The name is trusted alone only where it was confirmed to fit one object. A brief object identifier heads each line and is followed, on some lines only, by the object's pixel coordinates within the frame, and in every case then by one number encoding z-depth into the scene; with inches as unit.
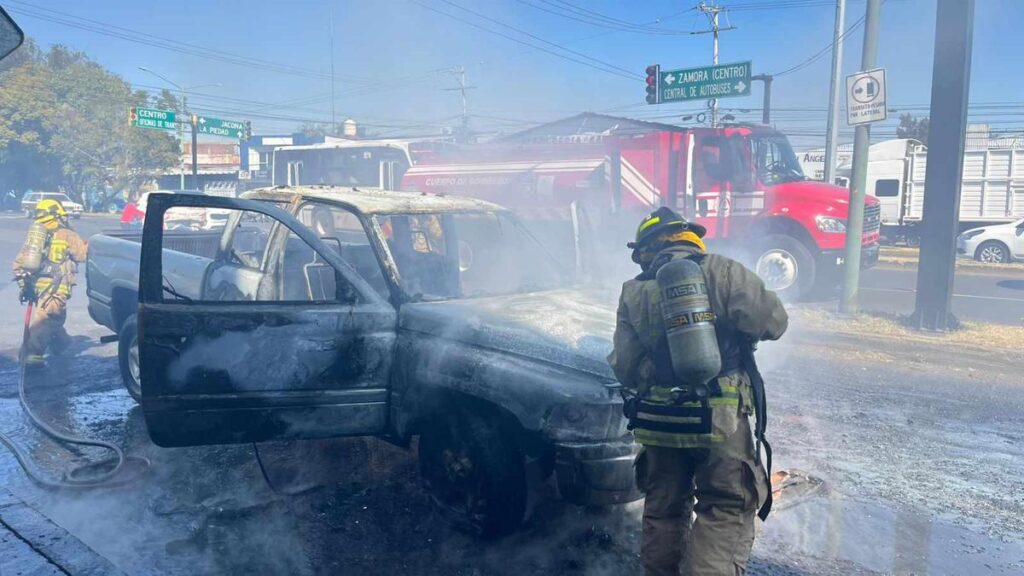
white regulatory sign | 364.5
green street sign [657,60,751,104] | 655.8
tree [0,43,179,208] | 1620.3
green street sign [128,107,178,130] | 976.3
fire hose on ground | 165.2
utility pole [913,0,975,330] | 339.6
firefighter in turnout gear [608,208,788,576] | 107.0
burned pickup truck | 127.9
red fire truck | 450.0
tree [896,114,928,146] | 1543.3
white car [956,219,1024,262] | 727.1
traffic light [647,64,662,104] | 693.3
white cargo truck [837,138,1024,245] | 861.8
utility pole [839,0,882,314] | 383.6
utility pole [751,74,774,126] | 1065.0
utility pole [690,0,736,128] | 1206.9
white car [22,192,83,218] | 1396.4
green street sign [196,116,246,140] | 1044.5
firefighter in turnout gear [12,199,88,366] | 277.6
